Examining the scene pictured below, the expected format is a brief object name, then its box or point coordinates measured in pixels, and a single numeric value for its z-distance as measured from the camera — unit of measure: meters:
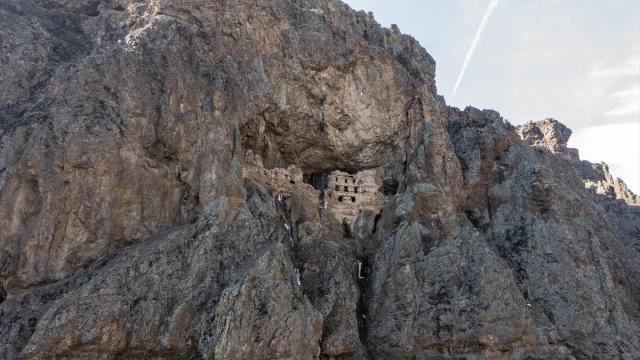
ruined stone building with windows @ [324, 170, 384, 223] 46.38
